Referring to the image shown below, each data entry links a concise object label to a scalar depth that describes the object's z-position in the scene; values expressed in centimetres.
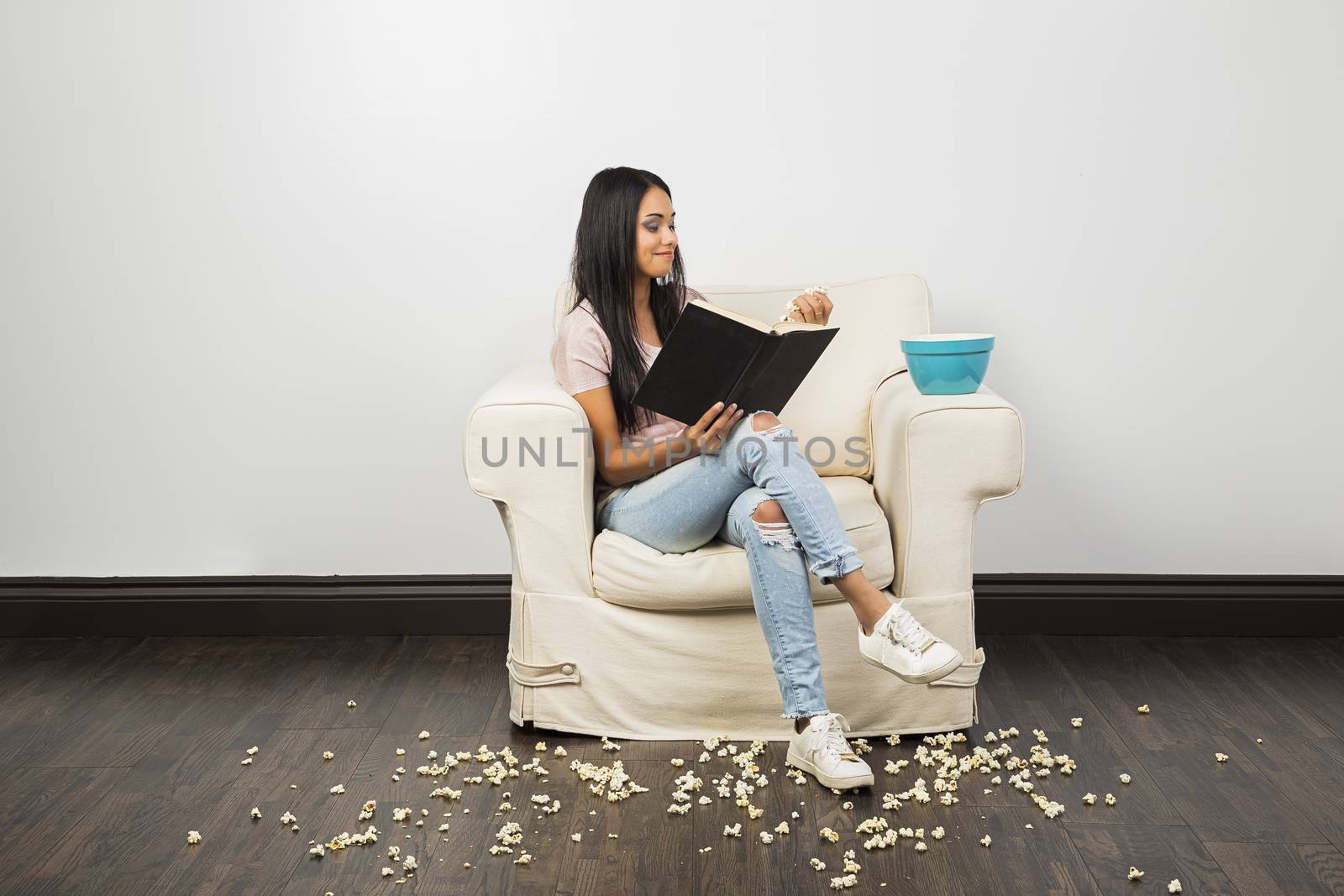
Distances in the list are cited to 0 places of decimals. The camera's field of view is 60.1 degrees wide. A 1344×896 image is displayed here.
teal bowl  221
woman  202
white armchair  214
